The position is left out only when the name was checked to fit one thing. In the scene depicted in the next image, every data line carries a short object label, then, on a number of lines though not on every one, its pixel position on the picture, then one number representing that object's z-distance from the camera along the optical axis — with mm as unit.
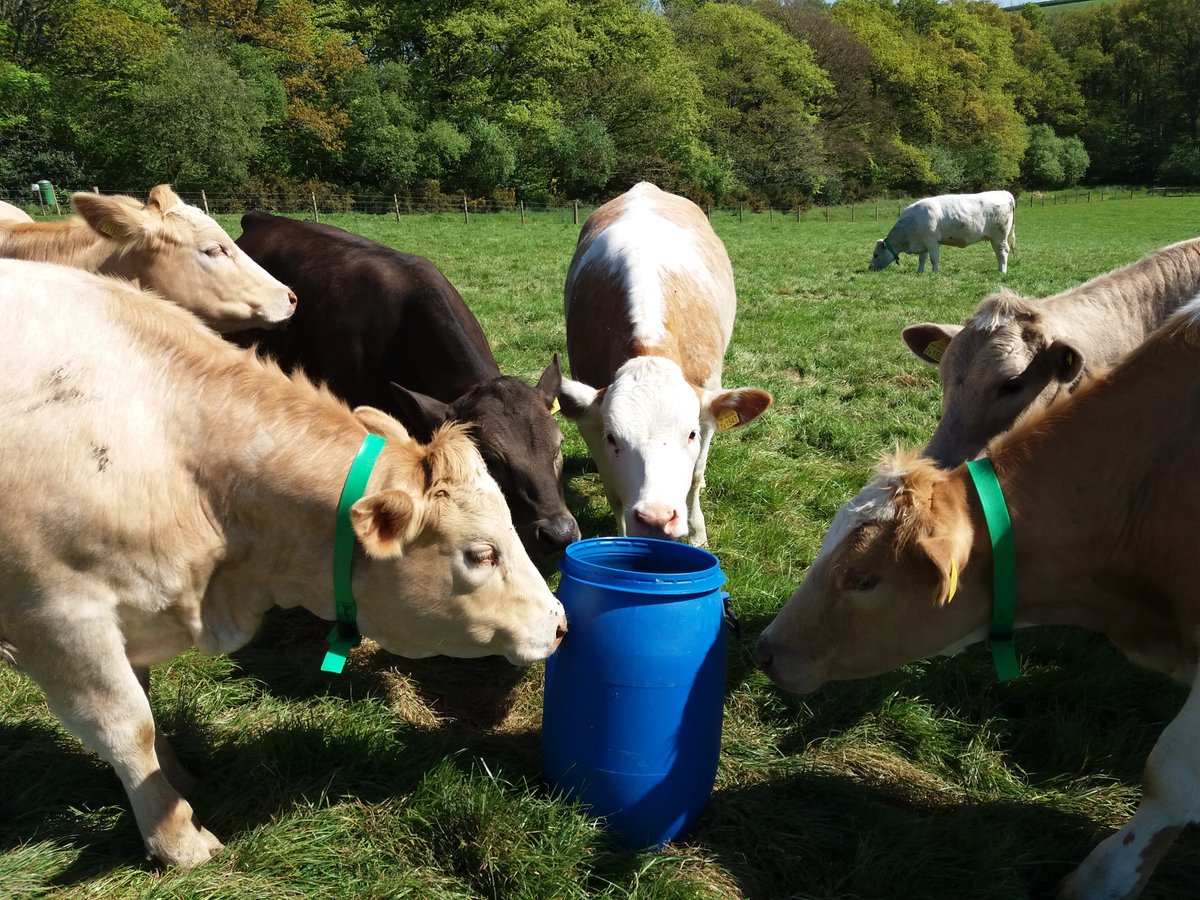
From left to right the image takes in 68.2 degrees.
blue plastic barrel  2879
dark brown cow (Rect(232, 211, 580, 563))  4238
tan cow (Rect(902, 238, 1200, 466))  4480
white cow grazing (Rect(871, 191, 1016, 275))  22484
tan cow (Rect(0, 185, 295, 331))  5246
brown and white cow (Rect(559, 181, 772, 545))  4473
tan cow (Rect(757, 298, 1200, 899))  2729
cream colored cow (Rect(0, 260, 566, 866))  2711
